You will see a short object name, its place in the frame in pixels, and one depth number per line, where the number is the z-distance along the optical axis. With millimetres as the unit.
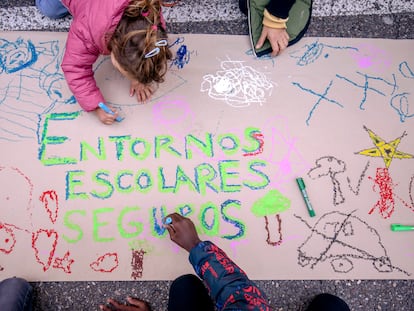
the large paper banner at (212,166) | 952
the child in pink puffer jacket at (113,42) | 754
